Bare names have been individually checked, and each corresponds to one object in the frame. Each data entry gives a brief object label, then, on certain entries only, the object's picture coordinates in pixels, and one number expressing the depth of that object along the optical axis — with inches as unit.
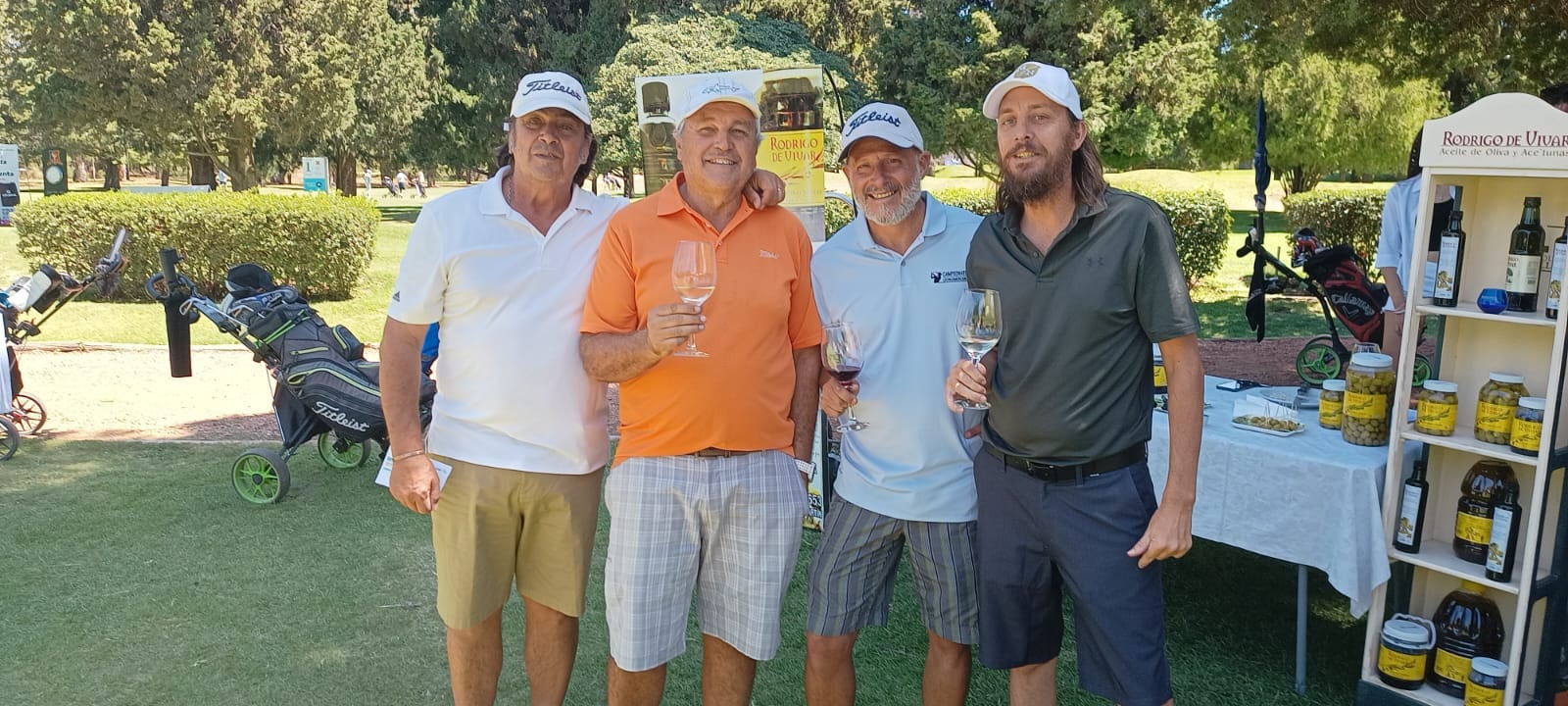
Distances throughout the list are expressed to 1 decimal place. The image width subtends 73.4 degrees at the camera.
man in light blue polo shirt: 118.4
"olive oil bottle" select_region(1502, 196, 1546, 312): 129.1
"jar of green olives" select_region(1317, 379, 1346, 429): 156.0
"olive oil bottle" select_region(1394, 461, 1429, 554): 136.6
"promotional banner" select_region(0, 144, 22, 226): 729.6
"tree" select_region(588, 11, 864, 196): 904.3
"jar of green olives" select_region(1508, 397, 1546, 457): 124.4
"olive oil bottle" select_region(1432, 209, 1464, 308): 134.6
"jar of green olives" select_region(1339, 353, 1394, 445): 145.2
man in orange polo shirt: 114.3
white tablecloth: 139.3
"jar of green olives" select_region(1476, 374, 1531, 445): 130.2
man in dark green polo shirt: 103.3
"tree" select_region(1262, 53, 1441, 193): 1101.8
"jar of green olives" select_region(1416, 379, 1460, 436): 134.1
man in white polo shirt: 120.6
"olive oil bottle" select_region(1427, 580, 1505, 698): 135.7
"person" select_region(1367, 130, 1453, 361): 201.8
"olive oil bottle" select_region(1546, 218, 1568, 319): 124.2
